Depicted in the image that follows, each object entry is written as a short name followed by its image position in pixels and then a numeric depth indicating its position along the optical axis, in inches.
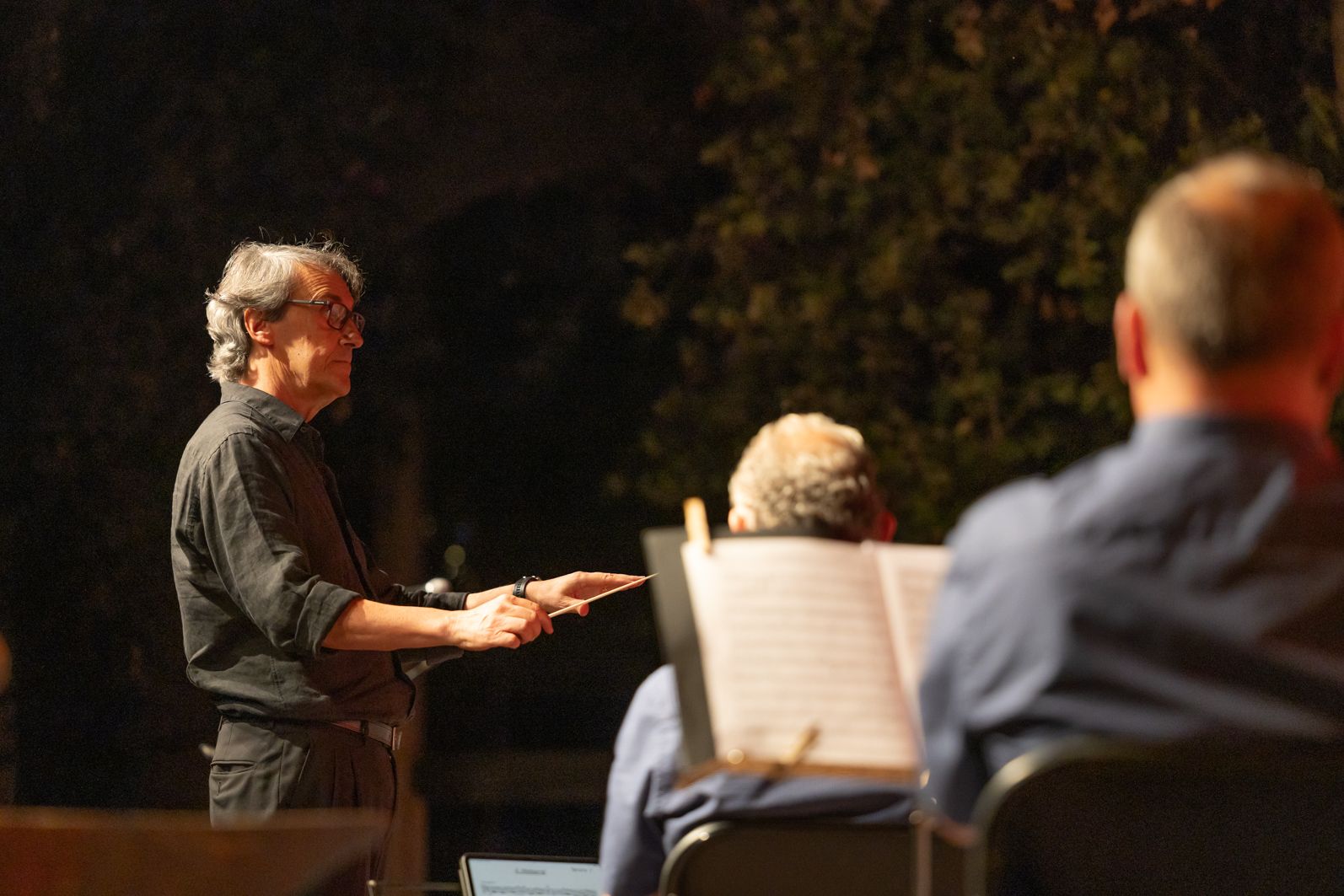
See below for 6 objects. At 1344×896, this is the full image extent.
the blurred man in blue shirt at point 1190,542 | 292.5
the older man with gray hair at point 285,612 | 365.1
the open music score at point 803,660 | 327.0
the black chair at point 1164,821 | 278.0
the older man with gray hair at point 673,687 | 338.3
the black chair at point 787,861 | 327.8
